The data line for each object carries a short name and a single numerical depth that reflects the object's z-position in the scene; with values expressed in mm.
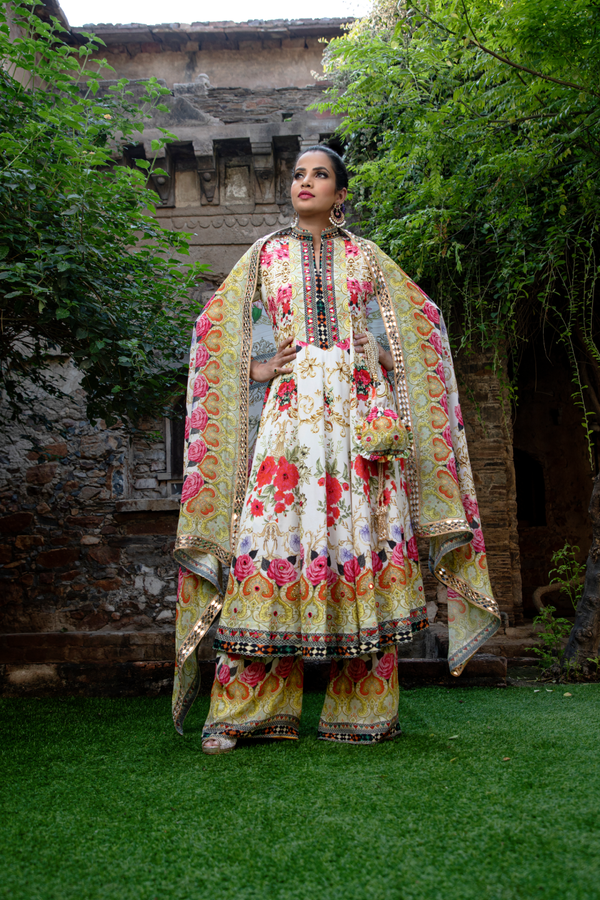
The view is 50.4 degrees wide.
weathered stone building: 6113
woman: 2041
